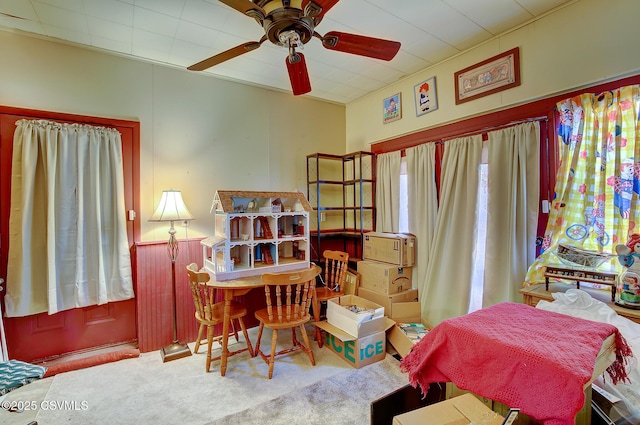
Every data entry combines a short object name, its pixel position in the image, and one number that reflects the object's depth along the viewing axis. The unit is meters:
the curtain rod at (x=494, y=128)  2.30
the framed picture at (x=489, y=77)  2.40
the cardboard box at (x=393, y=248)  3.08
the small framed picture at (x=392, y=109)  3.37
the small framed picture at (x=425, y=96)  3.00
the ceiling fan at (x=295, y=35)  1.45
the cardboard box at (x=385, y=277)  3.02
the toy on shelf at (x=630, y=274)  1.63
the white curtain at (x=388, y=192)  3.42
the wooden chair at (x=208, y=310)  2.41
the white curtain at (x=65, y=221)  2.35
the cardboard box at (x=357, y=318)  2.51
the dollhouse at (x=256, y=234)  2.67
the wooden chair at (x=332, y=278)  3.01
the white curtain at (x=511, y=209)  2.31
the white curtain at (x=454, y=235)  2.69
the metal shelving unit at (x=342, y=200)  3.74
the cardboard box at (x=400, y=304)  2.96
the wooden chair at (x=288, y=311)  2.38
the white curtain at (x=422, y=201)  3.03
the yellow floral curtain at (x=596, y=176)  1.83
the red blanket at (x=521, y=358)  0.82
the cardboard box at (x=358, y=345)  2.49
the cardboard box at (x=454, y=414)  1.19
